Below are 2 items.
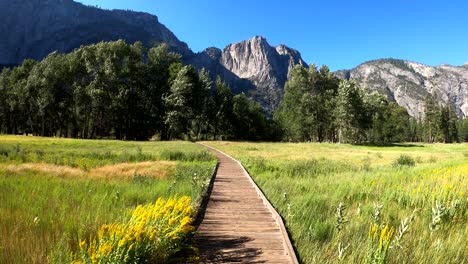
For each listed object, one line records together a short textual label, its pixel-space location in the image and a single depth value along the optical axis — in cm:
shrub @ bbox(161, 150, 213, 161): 2536
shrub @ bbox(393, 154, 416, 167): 2487
